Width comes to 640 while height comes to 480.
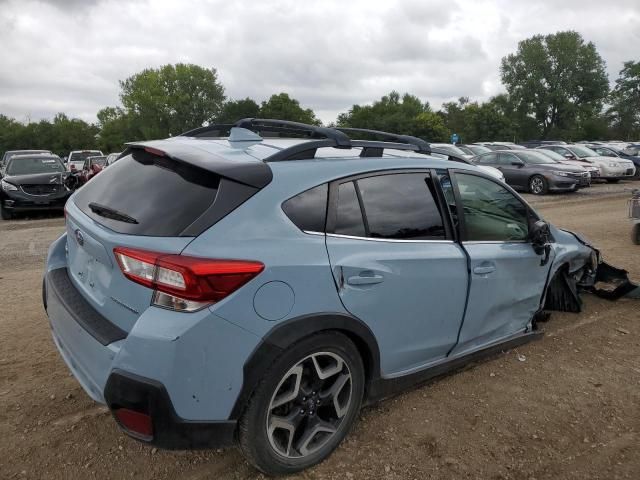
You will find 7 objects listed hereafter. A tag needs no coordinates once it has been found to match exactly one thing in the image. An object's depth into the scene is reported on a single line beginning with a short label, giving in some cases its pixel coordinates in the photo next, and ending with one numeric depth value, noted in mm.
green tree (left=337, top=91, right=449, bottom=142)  77250
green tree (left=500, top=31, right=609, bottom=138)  70250
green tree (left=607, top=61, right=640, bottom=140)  72250
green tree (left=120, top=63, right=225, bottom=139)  81438
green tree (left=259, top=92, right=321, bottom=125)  77625
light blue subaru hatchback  2109
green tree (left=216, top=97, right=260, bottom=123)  77250
